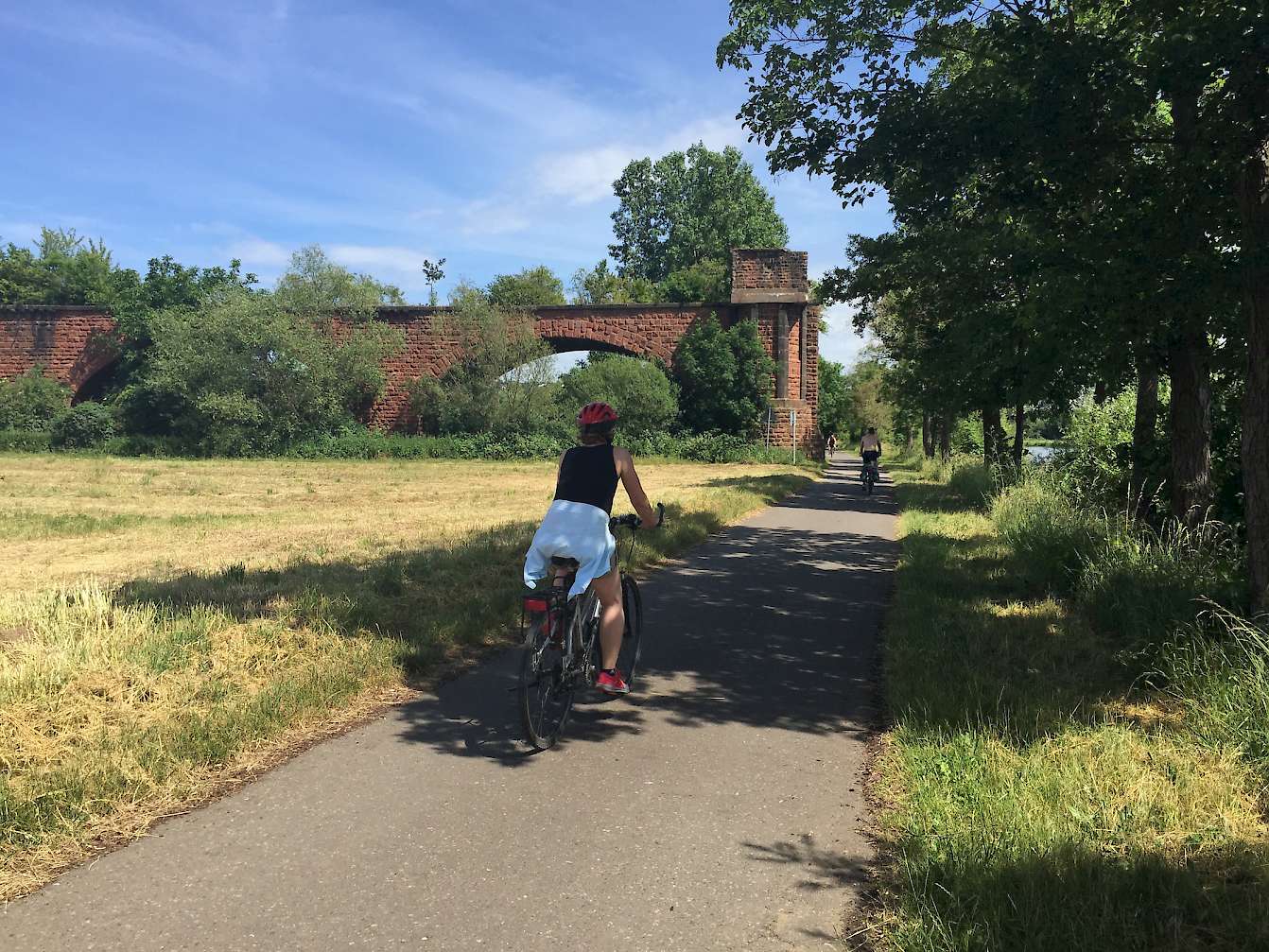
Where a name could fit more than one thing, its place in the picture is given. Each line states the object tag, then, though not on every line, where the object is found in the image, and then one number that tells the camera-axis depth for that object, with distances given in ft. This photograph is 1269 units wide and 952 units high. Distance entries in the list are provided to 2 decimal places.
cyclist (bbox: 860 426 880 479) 71.67
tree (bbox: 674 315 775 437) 119.96
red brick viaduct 121.90
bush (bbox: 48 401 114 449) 122.01
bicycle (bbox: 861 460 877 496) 72.28
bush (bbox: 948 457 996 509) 52.49
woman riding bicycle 14.67
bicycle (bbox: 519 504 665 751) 13.83
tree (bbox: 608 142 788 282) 221.66
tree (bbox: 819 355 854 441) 283.65
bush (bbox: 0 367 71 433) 125.59
